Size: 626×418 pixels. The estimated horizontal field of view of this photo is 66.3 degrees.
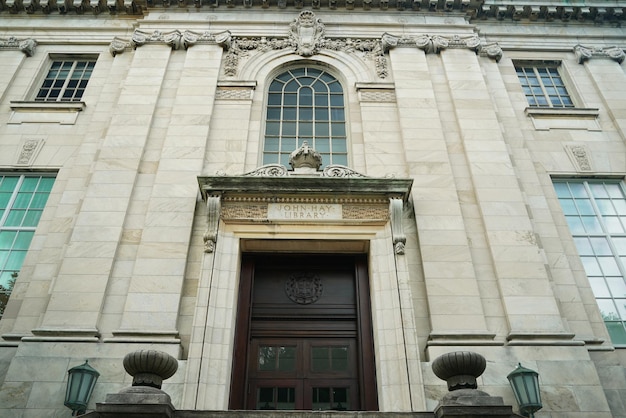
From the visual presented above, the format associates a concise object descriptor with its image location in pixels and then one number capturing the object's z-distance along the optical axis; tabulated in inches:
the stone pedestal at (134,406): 224.2
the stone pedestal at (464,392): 229.0
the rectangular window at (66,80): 536.7
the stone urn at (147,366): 246.2
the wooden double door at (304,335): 339.3
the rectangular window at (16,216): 404.5
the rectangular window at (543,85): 548.1
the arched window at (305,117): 473.1
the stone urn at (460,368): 247.4
